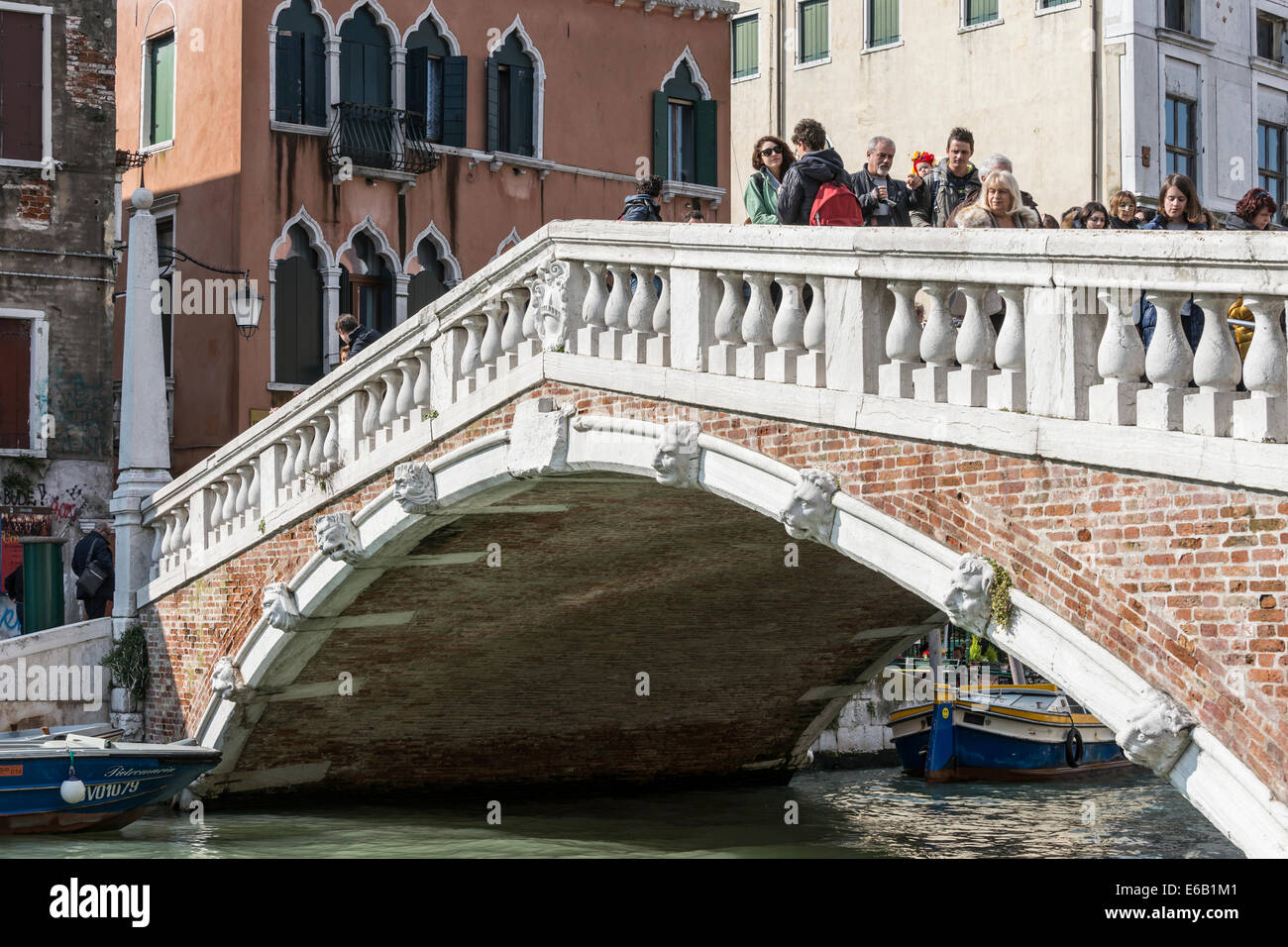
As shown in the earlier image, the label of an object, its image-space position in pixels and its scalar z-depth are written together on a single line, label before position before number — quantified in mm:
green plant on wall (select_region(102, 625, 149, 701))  13305
